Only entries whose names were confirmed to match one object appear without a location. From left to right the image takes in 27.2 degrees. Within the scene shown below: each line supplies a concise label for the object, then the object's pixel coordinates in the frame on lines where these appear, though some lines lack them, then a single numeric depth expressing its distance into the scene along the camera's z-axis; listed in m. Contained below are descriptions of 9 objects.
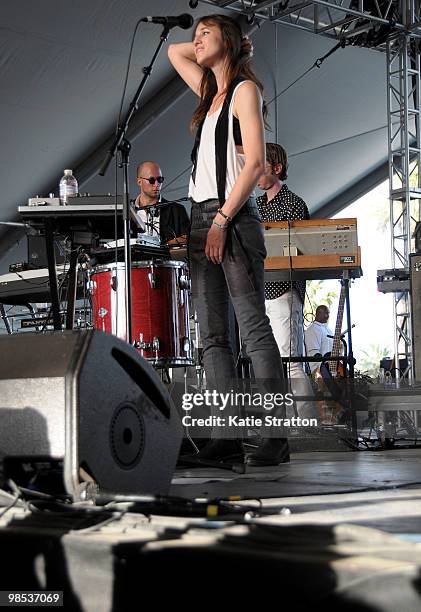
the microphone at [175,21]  3.17
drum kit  4.14
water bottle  4.06
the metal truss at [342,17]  8.93
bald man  5.16
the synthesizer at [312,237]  4.41
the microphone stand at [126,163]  3.23
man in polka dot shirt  4.64
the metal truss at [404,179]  9.58
